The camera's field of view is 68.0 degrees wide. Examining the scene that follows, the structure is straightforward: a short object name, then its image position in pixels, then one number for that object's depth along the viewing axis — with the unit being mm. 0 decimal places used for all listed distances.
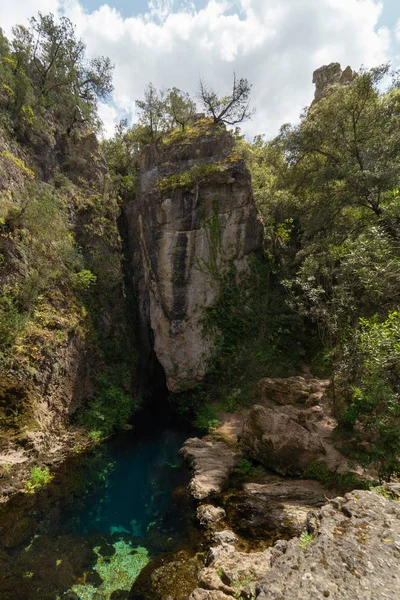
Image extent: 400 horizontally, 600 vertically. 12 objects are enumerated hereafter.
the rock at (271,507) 7617
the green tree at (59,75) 18781
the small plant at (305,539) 5287
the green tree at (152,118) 24562
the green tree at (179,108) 24000
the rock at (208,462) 9867
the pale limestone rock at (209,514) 8359
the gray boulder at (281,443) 10406
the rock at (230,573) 5453
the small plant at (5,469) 9594
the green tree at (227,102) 23000
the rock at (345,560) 3975
